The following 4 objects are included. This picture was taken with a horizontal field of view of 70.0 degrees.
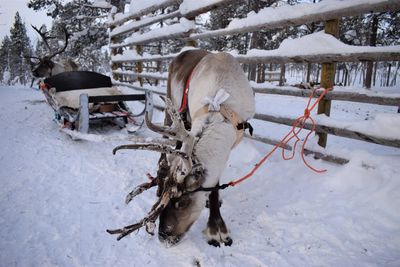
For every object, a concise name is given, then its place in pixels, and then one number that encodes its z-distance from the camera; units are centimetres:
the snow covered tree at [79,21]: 1375
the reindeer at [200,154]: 204
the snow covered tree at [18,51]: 4162
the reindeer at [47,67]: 848
